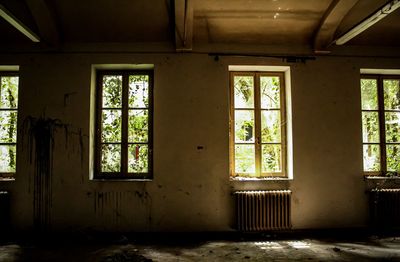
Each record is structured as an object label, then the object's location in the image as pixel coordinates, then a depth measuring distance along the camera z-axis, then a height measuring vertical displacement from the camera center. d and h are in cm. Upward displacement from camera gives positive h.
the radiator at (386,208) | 409 -94
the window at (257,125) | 429 +38
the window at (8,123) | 422 +42
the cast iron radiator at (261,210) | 392 -93
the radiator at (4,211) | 389 -91
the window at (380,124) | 442 +39
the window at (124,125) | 422 +38
